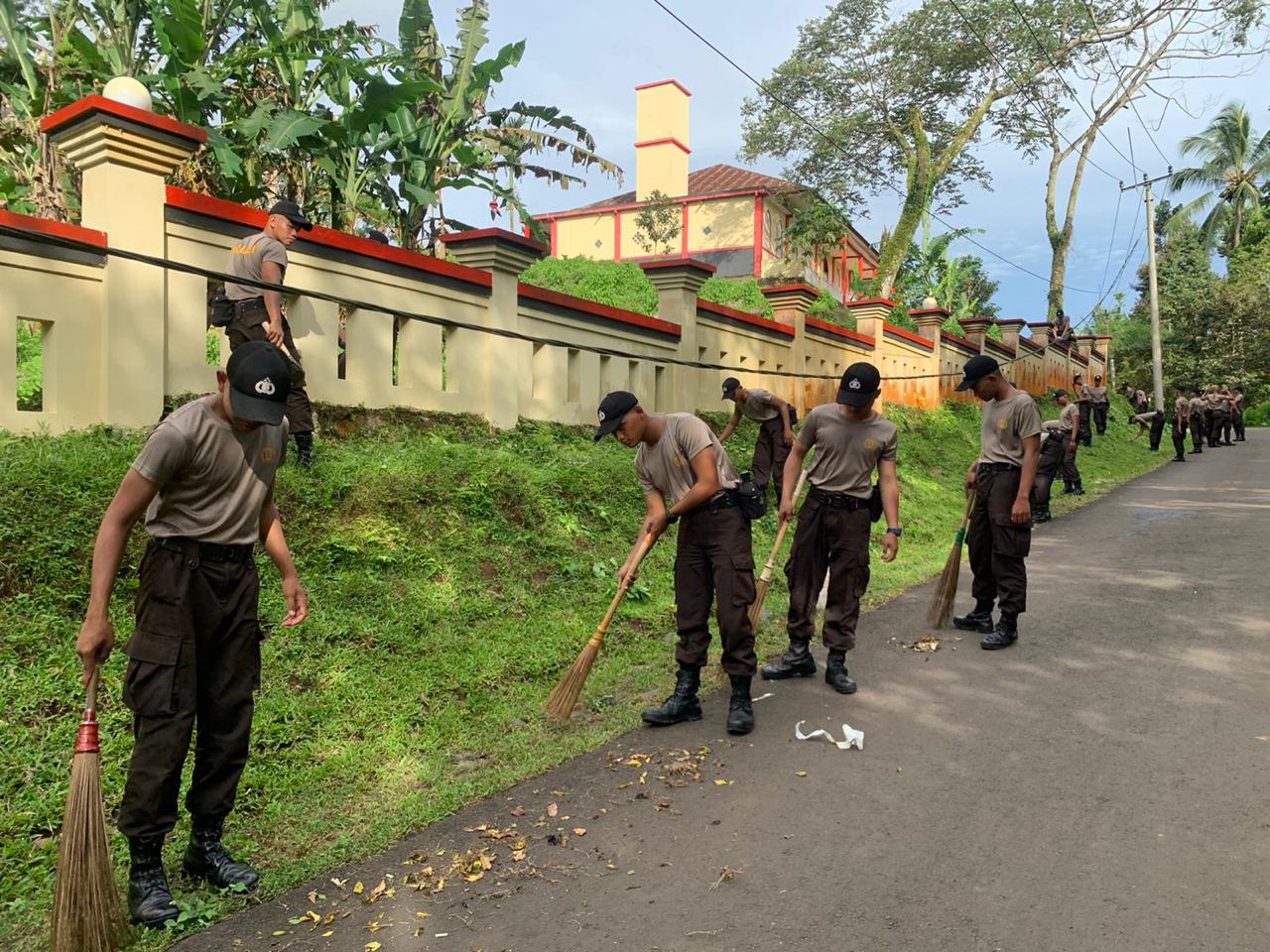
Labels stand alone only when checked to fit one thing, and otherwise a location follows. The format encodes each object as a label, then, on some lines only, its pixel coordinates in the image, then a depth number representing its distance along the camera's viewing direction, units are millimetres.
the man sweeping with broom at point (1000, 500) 6297
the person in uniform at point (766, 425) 9125
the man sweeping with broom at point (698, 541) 4672
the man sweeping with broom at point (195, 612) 2961
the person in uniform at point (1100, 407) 21359
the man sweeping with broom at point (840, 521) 5371
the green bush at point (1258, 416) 41781
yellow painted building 29531
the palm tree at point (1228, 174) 45844
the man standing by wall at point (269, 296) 6145
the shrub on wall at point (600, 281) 14484
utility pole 29864
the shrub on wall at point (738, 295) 15531
